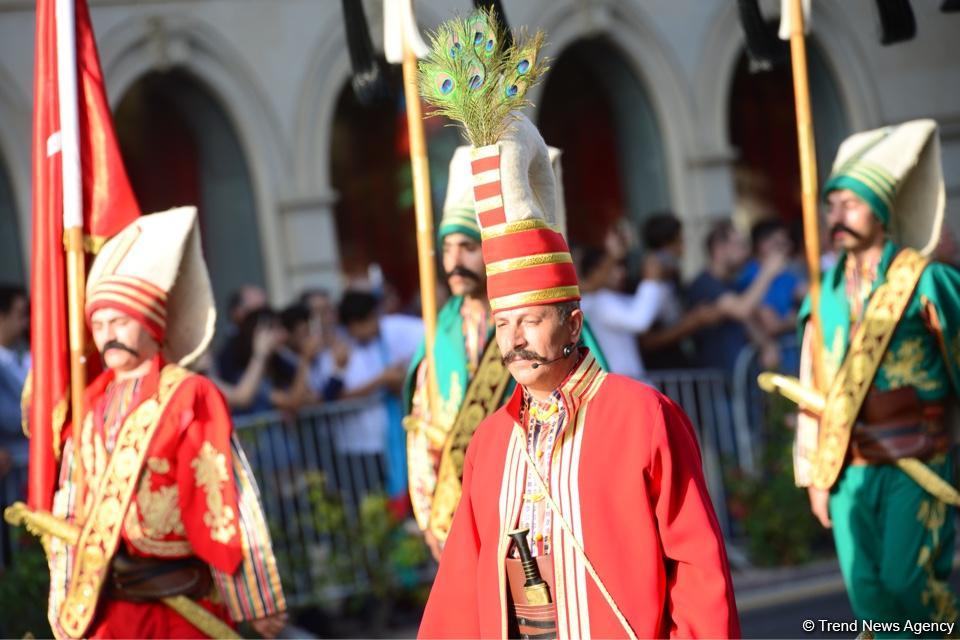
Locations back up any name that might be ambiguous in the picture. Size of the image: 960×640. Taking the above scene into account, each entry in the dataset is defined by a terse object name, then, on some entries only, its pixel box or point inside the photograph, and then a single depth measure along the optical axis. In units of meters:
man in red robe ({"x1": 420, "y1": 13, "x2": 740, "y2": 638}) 7.68
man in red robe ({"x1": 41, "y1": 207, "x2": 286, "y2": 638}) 10.59
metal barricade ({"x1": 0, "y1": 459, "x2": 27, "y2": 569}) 15.08
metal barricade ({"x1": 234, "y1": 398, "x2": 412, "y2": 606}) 16.73
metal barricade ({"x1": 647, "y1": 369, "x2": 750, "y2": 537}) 18.75
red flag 11.03
